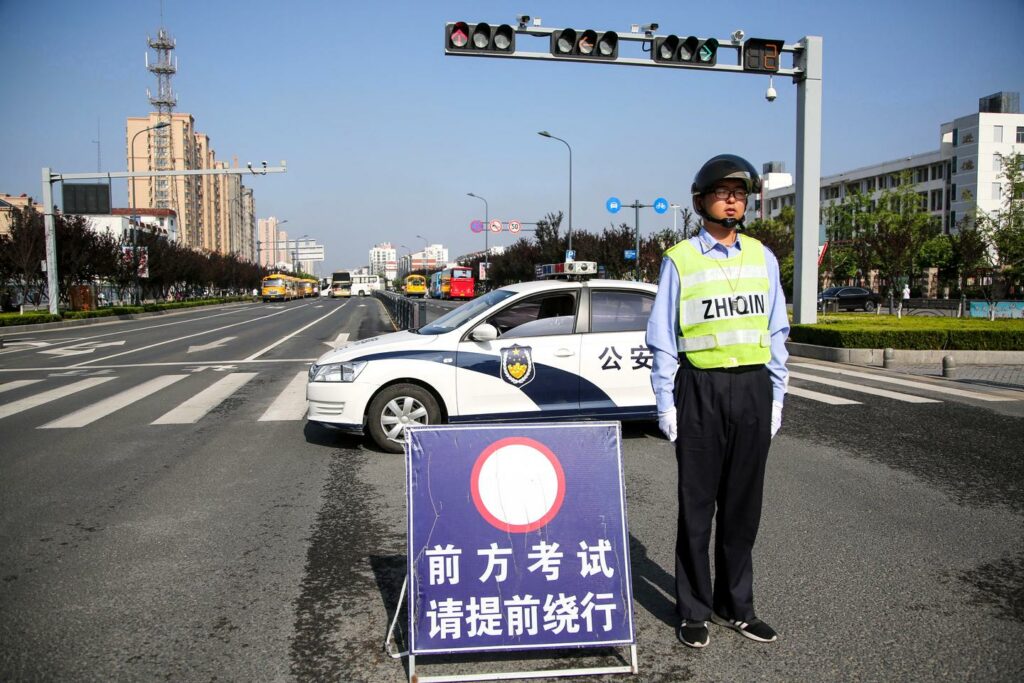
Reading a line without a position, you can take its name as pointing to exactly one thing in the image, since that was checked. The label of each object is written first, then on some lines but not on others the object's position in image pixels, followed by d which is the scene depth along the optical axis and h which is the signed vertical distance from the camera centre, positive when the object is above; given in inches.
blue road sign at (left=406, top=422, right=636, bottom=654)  117.3 -37.8
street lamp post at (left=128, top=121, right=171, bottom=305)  1671.8 +73.5
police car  272.1 -28.8
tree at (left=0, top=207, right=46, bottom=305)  1334.9 +70.1
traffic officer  126.0 -14.7
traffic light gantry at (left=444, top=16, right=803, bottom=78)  539.8 +171.2
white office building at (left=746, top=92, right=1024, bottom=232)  2881.4 +492.5
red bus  2709.2 +22.6
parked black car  1845.5 -22.0
